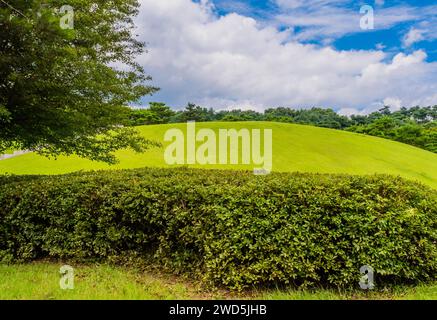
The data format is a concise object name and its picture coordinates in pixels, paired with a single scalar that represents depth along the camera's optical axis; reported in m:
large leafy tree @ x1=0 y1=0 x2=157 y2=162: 7.14
